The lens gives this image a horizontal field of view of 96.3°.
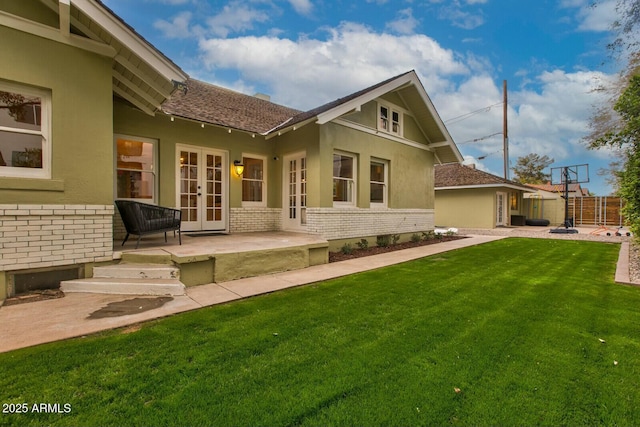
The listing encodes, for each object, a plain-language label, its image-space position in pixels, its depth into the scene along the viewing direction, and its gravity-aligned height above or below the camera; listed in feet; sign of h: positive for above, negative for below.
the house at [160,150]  13.78 +4.63
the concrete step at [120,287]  14.37 -3.99
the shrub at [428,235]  38.67 -3.44
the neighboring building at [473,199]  57.67 +2.45
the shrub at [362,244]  29.35 -3.55
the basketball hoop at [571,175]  53.31 +6.91
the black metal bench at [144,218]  17.10 -0.64
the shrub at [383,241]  31.70 -3.50
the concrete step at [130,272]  15.30 -3.43
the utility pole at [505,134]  70.03 +18.82
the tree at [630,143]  19.97 +5.14
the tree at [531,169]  124.36 +18.51
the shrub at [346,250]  26.99 -3.84
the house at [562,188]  73.22 +7.43
